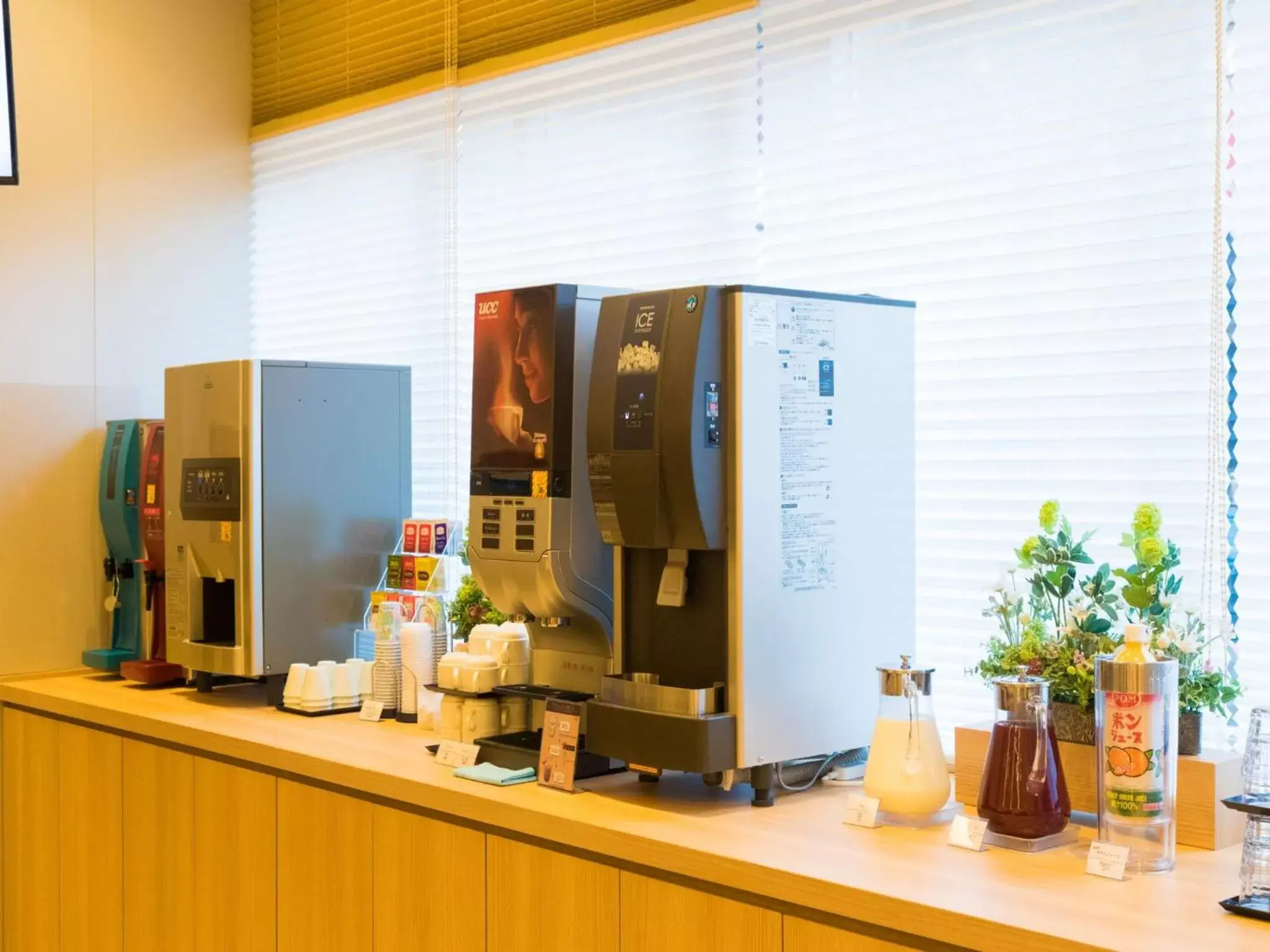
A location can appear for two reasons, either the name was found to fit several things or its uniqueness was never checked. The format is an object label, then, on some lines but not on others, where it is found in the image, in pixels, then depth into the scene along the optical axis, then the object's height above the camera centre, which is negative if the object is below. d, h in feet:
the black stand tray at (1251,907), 5.39 -1.71
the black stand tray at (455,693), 8.83 -1.40
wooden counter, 5.72 -1.91
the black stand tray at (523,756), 7.97 -1.65
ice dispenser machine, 7.16 -0.25
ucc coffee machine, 8.30 -0.01
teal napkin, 7.88 -1.73
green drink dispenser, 12.34 -0.55
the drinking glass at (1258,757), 6.06 -1.25
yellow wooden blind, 10.87 +3.92
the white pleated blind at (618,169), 10.07 +2.48
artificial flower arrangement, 6.78 -0.74
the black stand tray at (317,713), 10.55 -1.83
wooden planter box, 6.53 -1.55
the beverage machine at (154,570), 11.91 -0.83
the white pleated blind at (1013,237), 7.66 +1.48
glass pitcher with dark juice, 6.59 -1.43
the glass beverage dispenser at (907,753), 6.99 -1.42
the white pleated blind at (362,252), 12.59 +2.21
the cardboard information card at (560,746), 7.75 -1.53
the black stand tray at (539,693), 8.31 -1.36
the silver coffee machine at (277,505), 10.85 -0.23
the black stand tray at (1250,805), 5.55 -1.36
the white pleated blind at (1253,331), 7.26 +0.79
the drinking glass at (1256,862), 5.56 -1.57
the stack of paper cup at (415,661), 10.24 -1.39
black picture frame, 11.34 +3.32
